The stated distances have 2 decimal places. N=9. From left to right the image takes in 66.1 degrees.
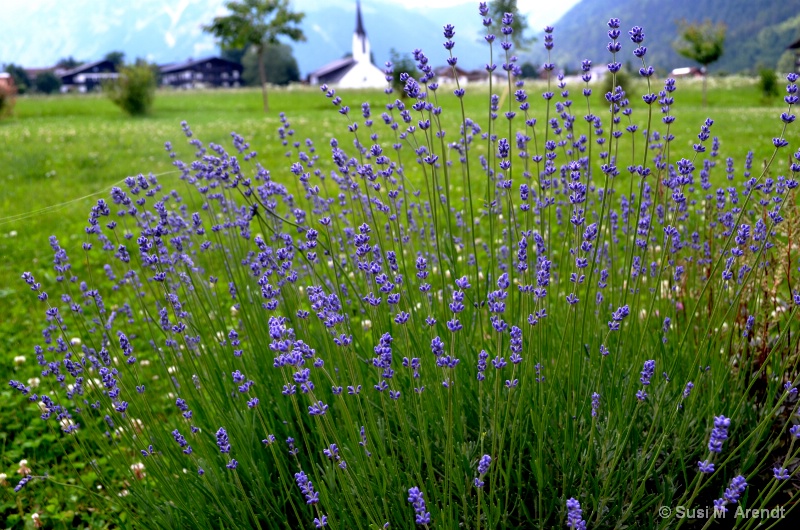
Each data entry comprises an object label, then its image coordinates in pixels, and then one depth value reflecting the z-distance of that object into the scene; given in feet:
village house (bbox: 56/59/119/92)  322.75
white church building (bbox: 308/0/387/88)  234.38
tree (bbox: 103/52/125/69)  302.04
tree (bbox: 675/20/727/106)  75.77
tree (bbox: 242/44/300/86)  269.64
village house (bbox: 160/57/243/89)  329.11
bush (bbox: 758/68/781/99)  57.40
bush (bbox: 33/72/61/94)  248.93
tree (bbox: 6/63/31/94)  263.90
